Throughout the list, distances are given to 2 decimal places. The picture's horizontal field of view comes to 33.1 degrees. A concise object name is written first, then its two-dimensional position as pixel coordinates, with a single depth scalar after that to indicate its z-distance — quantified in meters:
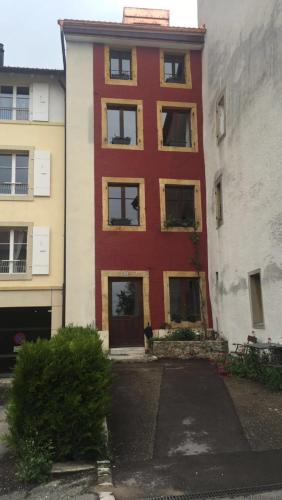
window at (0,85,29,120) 16.73
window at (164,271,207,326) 15.29
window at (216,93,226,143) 14.43
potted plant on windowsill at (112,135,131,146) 16.20
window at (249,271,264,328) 11.88
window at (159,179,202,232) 15.88
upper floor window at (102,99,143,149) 16.09
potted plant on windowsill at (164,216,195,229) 15.73
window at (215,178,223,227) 14.81
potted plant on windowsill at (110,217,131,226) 15.62
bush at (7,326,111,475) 5.77
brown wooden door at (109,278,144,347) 15.06
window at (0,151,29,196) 16.20
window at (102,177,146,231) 15.57
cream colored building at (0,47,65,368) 15.51
